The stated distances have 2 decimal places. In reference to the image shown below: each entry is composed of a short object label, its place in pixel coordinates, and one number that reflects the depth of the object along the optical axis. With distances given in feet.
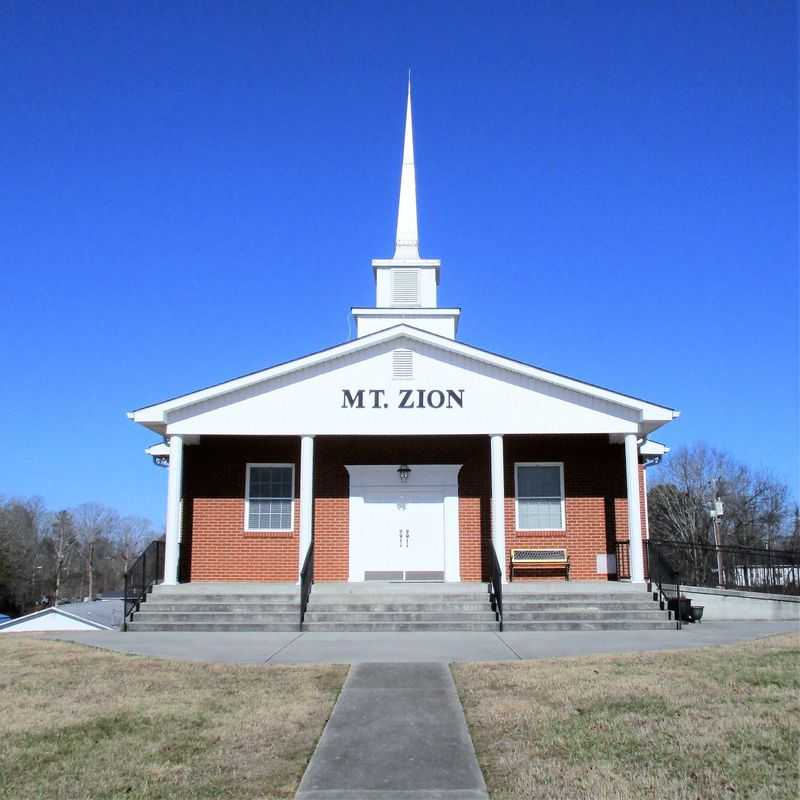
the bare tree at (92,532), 309.83
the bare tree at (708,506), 189.16
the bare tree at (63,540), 278.46
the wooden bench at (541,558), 58.18
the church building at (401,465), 55.67
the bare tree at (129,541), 349.00
